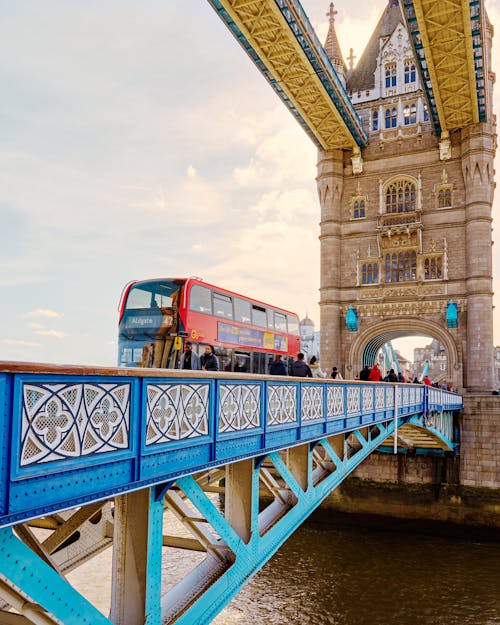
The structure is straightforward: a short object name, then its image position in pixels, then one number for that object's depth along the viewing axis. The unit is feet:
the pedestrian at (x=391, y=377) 69.51
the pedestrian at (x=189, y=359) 39.95
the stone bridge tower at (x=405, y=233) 98.63
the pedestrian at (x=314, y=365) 40.45
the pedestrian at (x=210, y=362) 31.78
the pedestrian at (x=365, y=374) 57.31
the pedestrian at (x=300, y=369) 33.76
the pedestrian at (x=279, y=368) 34.20
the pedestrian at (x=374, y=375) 55.11
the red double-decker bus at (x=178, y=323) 45.91
